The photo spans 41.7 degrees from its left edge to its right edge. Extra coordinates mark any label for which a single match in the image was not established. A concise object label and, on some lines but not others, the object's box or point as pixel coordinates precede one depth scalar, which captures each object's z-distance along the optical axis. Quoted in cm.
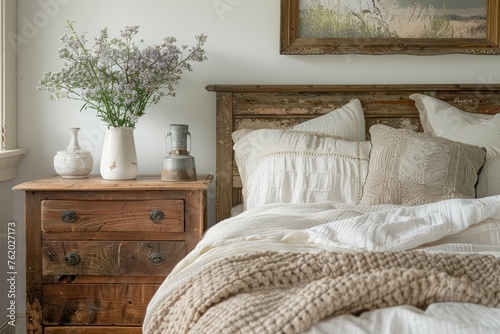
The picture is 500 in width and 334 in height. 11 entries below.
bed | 118
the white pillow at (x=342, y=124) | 277
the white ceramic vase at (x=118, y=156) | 267
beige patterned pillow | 231
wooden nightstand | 251
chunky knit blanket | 115
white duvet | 166
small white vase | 271
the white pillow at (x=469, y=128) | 243
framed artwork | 293
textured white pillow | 248
